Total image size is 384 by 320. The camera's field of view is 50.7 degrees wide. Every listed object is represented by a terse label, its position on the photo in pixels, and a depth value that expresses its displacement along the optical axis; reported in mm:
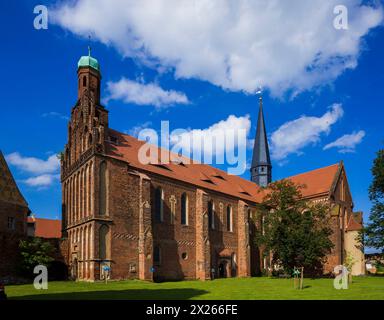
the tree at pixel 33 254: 35938
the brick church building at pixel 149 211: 37094
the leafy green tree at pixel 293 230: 40969
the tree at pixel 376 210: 40938
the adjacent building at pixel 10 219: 35812
